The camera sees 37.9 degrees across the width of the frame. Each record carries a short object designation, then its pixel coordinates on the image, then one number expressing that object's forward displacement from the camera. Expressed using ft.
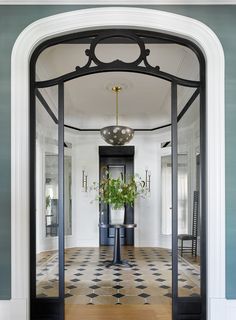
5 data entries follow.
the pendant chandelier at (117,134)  20.95
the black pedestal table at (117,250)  22.64
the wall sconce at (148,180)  31.17
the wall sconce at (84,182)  31.09
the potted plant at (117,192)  22.97
